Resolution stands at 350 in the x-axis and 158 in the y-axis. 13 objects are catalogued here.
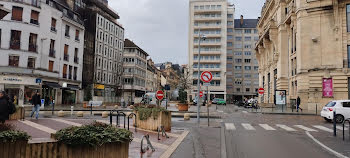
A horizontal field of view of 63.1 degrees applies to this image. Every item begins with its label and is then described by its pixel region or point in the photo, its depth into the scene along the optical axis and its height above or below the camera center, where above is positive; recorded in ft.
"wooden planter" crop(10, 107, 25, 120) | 49.14 -4.39
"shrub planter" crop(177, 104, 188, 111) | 96.07 -5.25
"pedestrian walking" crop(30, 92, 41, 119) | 54.46 -2.29
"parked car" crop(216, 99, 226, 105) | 201.83 -7.05
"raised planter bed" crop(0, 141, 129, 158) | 13.91 -3.19
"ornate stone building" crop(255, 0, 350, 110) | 112.16 +18.01
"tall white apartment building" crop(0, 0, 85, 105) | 113.09 +17.35
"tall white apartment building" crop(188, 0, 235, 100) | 279.08 +50.58
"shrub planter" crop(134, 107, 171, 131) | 39.04 -3.85
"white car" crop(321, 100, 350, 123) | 58.54 -3.18
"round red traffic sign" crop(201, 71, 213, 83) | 50.37 +2.80
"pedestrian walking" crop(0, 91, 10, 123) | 27.06 -1.86
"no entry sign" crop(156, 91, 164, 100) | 60.58 -0.83
